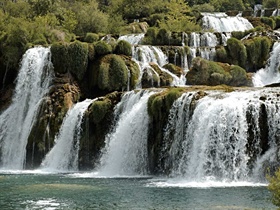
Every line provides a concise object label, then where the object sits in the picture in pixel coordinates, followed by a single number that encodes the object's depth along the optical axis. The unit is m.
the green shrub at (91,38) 53.22
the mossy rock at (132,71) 42.50
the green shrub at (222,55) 46.72
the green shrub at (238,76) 42.62
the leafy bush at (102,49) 43.78
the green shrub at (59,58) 43.38
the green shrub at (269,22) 61.53
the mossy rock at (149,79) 42.44
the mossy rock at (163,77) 42.34
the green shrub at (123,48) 44.69
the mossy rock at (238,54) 46.53
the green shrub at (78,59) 43.19
